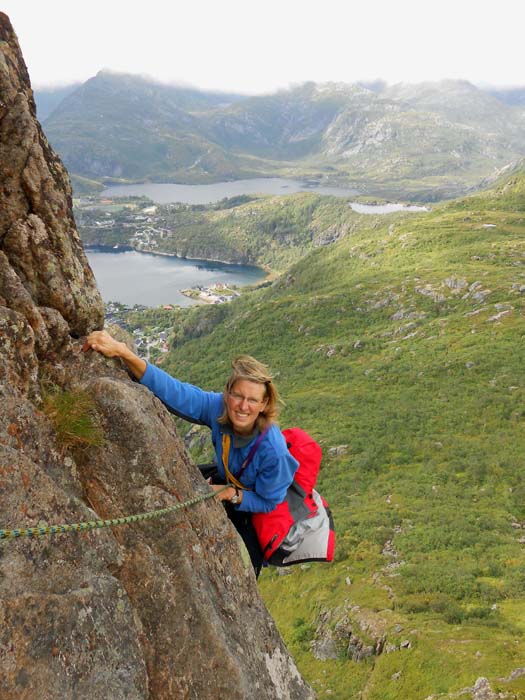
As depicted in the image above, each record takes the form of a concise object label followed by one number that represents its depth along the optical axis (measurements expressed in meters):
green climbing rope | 3.81
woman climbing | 5.83
